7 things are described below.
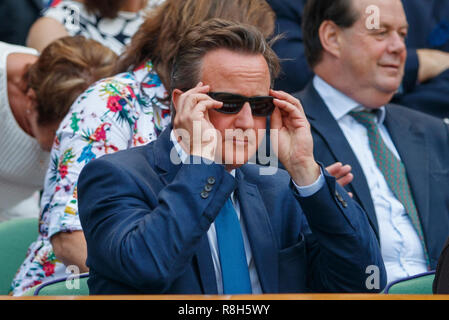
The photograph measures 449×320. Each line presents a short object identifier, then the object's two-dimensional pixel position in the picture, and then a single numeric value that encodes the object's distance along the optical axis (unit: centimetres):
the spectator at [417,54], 812
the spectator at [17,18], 918
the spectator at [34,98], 641
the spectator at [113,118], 530
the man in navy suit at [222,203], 391
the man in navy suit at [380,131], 645
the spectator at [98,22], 809
